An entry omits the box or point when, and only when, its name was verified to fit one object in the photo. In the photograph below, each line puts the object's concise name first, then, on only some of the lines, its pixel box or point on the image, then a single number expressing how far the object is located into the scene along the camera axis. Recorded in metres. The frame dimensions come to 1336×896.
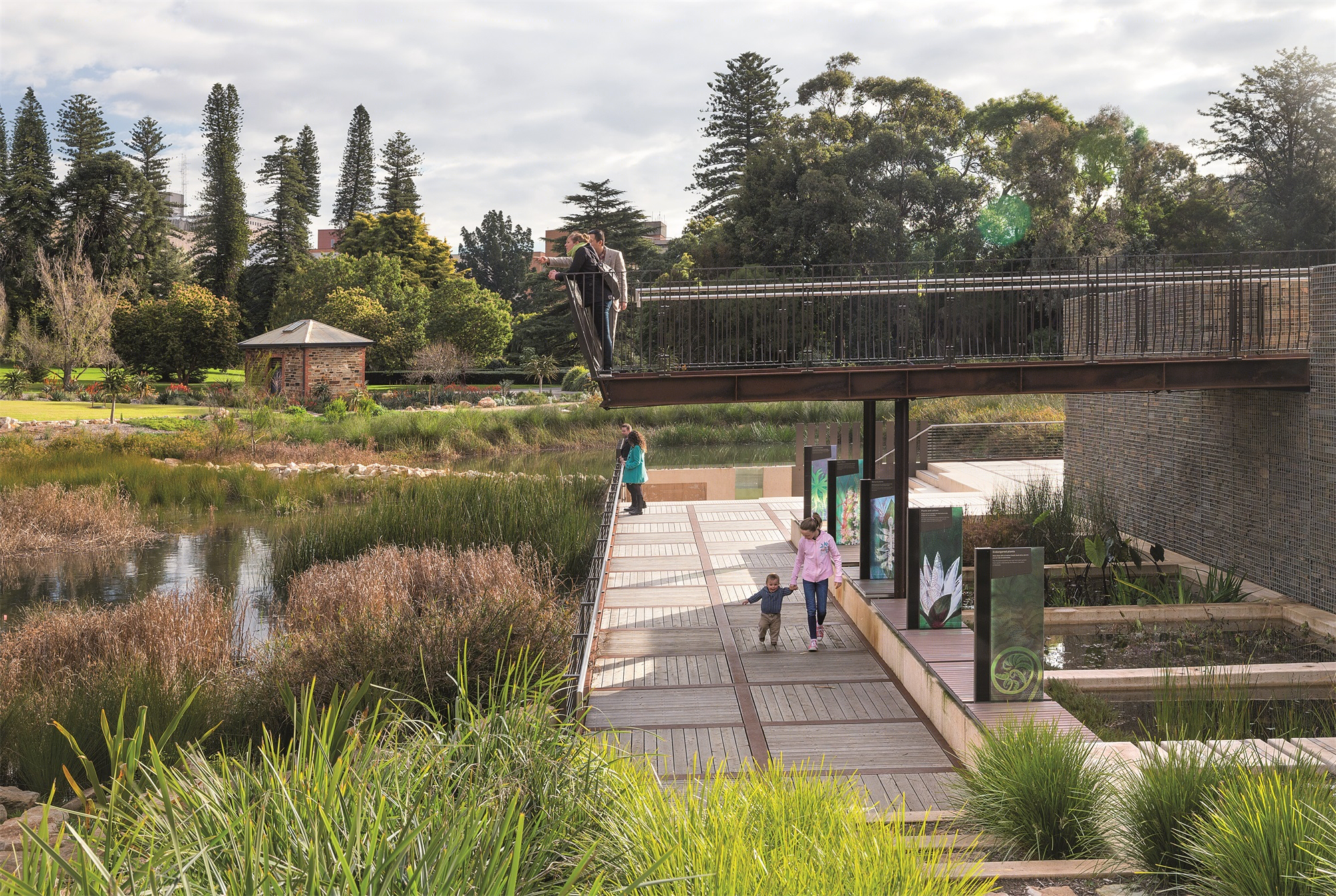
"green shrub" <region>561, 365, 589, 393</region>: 50.09
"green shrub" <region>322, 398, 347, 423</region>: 36.88
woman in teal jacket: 18.55
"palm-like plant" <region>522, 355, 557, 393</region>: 53.34
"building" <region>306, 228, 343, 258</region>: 116.62
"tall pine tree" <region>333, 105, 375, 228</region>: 74.69
